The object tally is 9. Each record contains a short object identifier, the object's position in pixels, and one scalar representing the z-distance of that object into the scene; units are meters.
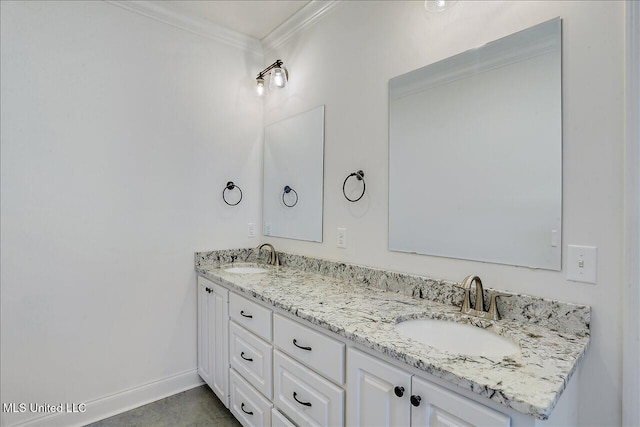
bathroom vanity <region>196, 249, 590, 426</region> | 0.83
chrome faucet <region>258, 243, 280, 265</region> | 2.47
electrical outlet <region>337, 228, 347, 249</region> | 1.97
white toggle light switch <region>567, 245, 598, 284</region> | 1.08
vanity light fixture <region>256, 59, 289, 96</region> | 2.26
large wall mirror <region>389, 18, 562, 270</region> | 1.18
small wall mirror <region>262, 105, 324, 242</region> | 2.17
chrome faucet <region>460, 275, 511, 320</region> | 1.24
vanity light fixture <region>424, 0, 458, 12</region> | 1.40
